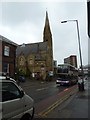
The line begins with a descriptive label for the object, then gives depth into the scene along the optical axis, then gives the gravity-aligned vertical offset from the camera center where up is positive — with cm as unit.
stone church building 3434 +332
